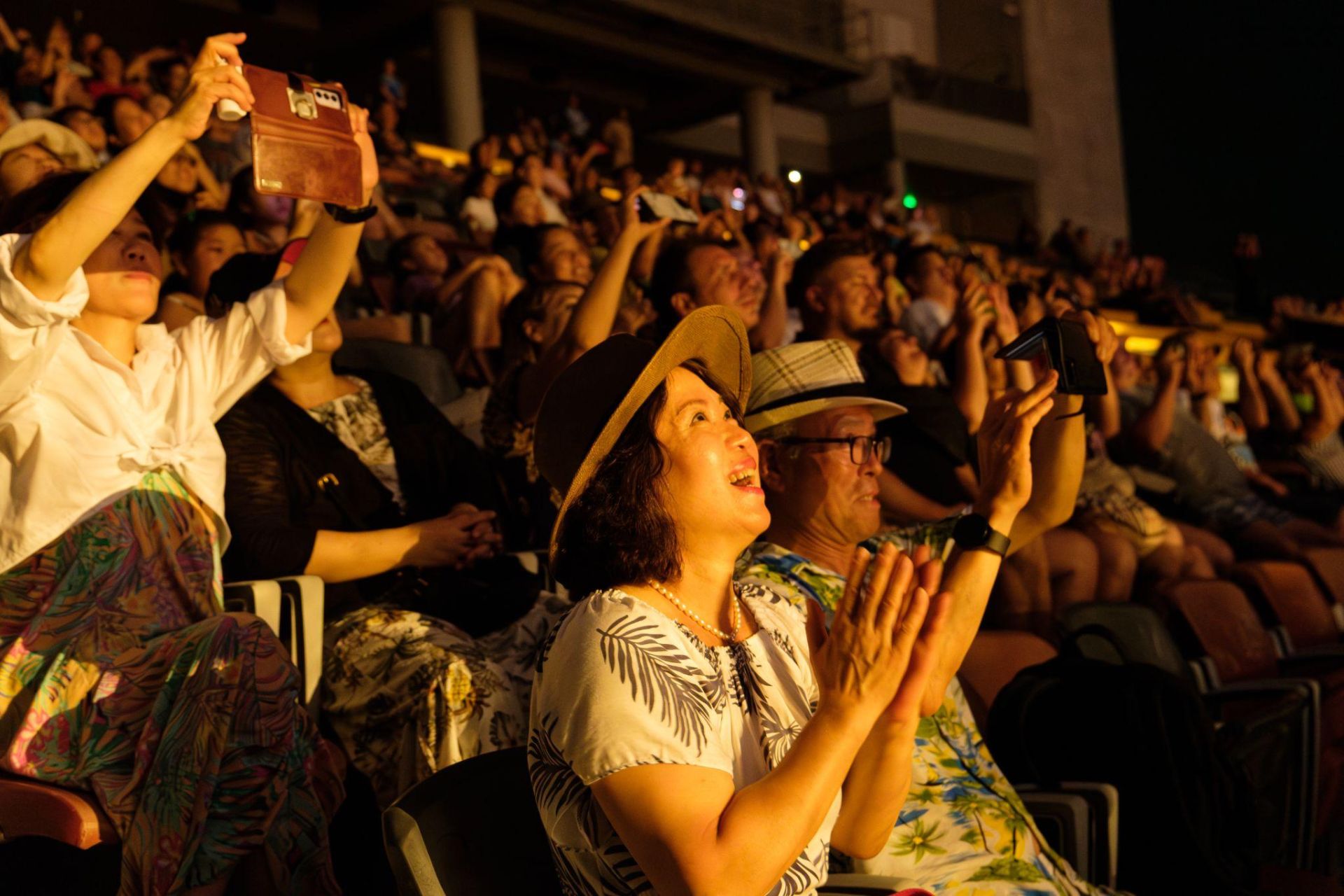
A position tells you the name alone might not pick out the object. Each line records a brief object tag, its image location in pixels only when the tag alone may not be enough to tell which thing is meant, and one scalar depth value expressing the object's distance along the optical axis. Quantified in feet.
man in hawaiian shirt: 5.51
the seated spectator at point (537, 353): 8.55
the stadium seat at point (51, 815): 5.31
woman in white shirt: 5.44
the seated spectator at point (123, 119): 16.19
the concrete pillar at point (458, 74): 39.34
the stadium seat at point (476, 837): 3.73
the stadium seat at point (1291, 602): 12.36
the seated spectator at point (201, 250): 11.44
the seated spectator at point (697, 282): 10.09
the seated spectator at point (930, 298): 16.30
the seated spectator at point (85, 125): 14.60
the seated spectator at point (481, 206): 20.92
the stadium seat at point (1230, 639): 10.00
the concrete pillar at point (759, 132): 49.42
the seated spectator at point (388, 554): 6.39
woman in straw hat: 3.67
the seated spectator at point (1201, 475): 14.75
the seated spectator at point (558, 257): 13.51
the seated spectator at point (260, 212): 13.52
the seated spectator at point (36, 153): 9.02
